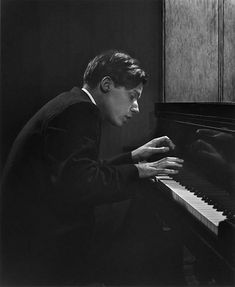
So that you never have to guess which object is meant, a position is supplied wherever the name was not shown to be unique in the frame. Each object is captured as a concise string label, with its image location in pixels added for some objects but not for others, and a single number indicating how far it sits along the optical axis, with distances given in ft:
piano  4.63
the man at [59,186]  5.35
